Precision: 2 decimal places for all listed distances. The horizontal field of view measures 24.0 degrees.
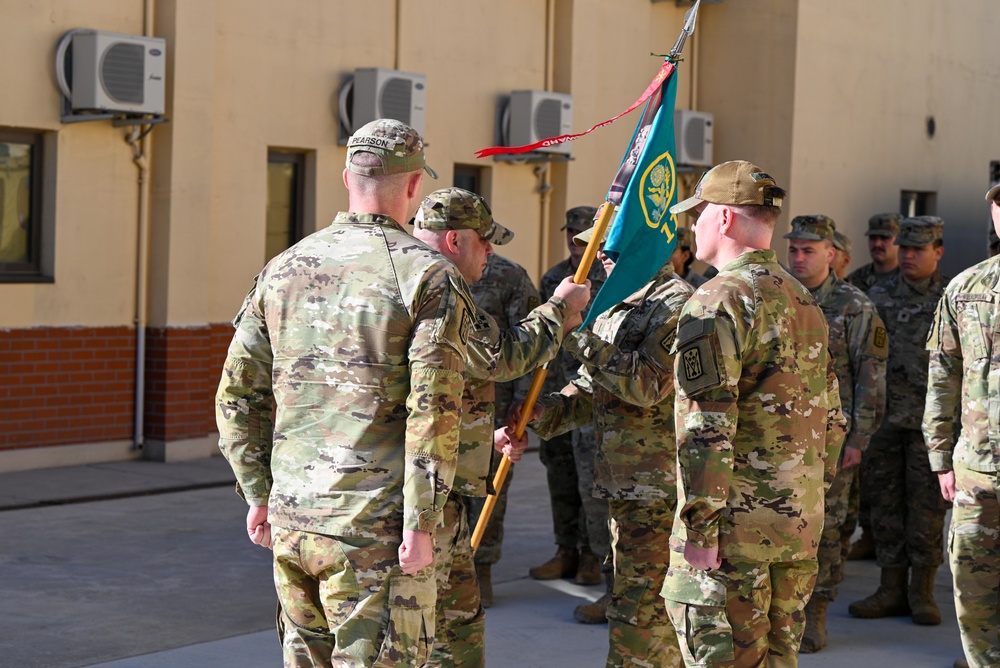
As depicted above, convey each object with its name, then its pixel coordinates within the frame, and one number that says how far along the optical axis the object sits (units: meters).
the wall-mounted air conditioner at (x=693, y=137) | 26.93
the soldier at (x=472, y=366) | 7.37
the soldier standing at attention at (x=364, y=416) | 6.14
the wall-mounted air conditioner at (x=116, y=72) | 17.31
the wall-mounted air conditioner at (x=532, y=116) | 23.23
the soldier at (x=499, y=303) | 11.54
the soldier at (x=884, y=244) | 15.04
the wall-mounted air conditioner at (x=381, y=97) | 20.46
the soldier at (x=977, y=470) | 8.58
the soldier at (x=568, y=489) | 12.73
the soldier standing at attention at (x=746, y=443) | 6.80
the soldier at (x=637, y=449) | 8.31
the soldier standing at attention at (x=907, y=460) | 12.07
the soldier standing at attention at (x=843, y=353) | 11.27
